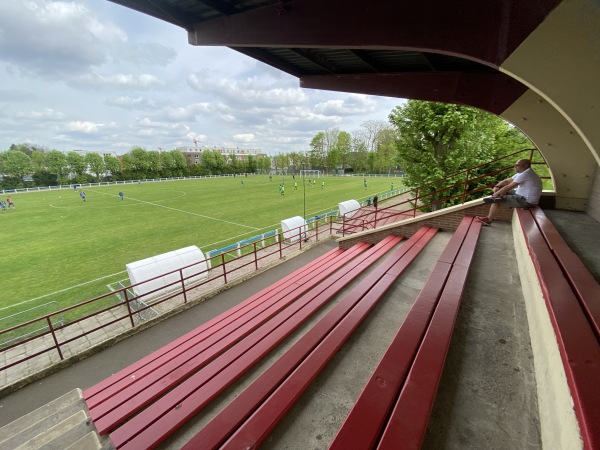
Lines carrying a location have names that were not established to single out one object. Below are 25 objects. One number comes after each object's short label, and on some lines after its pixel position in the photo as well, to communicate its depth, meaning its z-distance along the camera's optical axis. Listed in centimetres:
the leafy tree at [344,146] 9048
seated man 556
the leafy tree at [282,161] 11144
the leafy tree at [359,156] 8502
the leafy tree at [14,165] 6700
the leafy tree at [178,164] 8888
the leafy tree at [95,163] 7649
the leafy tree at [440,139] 1338
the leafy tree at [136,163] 8084
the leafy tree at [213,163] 9512
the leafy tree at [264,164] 11088
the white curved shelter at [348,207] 2209
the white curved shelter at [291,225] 1588
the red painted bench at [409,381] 179
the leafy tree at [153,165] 8344
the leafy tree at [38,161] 7198
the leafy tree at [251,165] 10581
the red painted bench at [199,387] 262
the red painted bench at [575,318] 128
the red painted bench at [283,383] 213
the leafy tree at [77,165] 7394
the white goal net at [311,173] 8956
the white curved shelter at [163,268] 974
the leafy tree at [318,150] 9469
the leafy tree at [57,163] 7200
